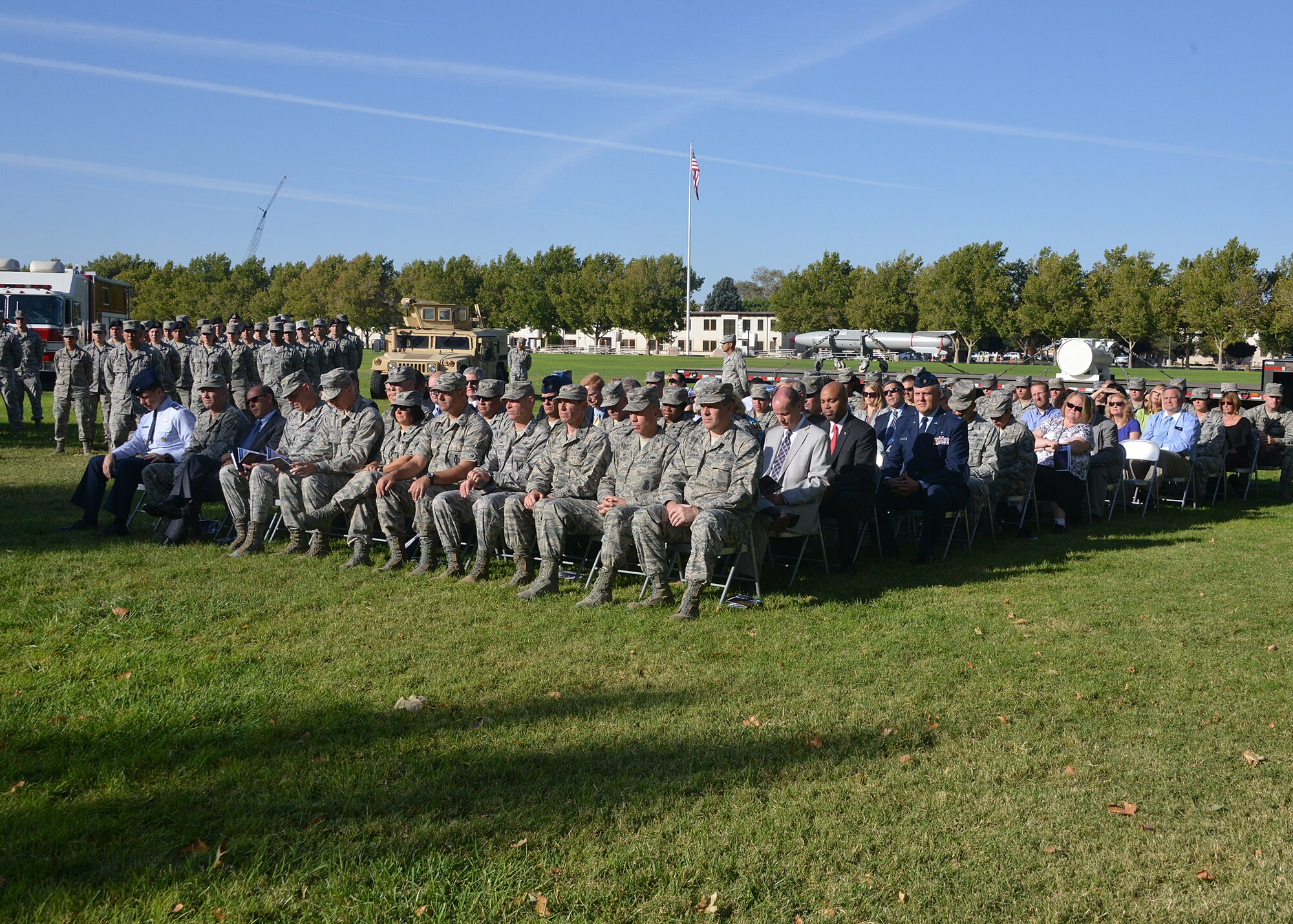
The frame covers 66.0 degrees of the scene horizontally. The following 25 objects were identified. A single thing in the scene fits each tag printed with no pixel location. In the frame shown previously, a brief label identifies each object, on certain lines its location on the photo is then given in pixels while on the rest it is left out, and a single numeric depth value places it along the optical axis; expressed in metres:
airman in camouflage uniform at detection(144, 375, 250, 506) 9.34
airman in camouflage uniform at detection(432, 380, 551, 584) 7.84
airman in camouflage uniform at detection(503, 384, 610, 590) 7.73
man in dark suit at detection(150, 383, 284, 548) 8.98
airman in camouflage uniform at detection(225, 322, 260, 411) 17.34
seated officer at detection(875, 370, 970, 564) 8.90
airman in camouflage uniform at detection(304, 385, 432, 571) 8.32
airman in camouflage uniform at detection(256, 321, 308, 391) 18.92
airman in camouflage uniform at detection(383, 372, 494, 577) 8.12
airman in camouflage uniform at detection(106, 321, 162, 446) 14.27
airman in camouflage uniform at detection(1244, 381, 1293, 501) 13.63
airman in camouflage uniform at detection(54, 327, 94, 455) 15.27
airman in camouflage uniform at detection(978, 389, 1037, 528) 10.05
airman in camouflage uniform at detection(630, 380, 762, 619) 6.93
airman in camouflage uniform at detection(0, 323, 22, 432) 16.94
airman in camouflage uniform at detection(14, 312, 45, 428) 17.28
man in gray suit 7.63
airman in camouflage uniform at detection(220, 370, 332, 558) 8.70
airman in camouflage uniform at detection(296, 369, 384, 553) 8.50
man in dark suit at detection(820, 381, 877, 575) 8.45
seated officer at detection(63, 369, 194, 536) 9.37
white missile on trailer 75.00
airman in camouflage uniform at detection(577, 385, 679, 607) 7.25
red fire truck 21.98
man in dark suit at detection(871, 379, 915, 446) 10.14
